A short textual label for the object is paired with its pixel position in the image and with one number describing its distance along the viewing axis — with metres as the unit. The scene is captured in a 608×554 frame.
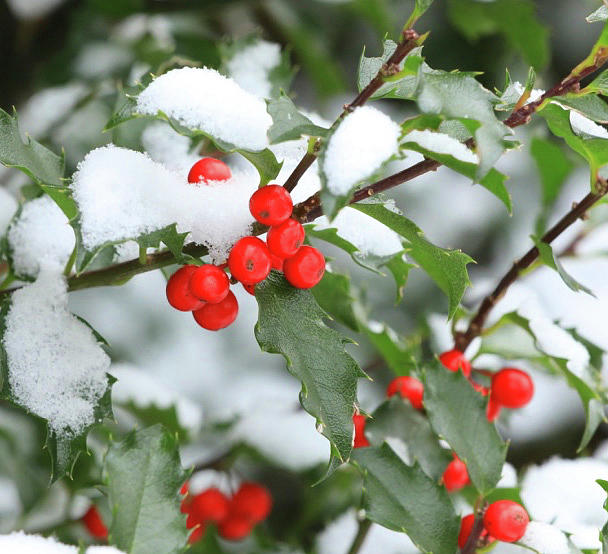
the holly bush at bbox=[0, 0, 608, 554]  0.94
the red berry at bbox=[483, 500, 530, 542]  0.97
